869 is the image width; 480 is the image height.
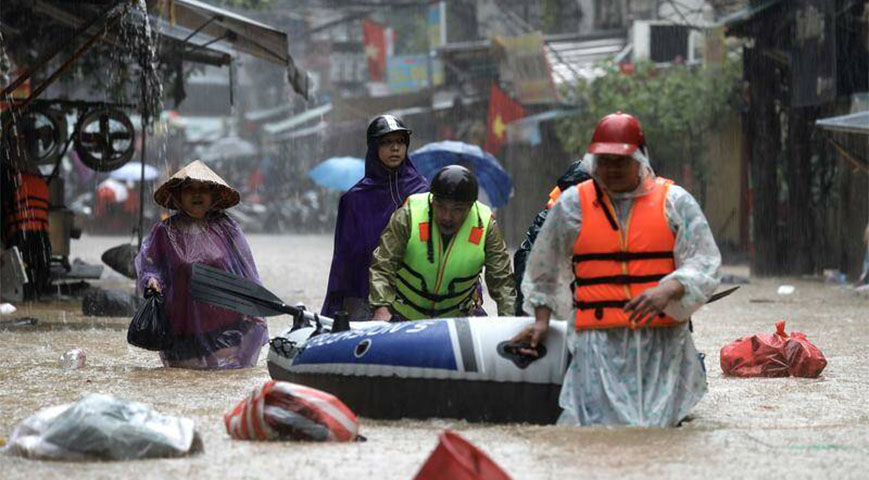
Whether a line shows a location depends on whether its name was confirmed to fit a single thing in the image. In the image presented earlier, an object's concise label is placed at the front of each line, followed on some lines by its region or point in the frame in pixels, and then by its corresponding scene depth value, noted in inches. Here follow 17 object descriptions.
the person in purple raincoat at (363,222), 649.0
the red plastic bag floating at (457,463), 347.3
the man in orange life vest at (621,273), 465.7
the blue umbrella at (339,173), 2000.4
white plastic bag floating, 420.5
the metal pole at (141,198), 1070.4
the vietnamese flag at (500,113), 2395.4
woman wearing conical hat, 700.0
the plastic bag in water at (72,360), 710.5
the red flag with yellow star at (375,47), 3427.7
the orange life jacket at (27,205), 1113.4
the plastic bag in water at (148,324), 686.5
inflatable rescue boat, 488.1
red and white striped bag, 450.3
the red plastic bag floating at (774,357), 669.9
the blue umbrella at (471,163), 1398.9
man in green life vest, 571.5
